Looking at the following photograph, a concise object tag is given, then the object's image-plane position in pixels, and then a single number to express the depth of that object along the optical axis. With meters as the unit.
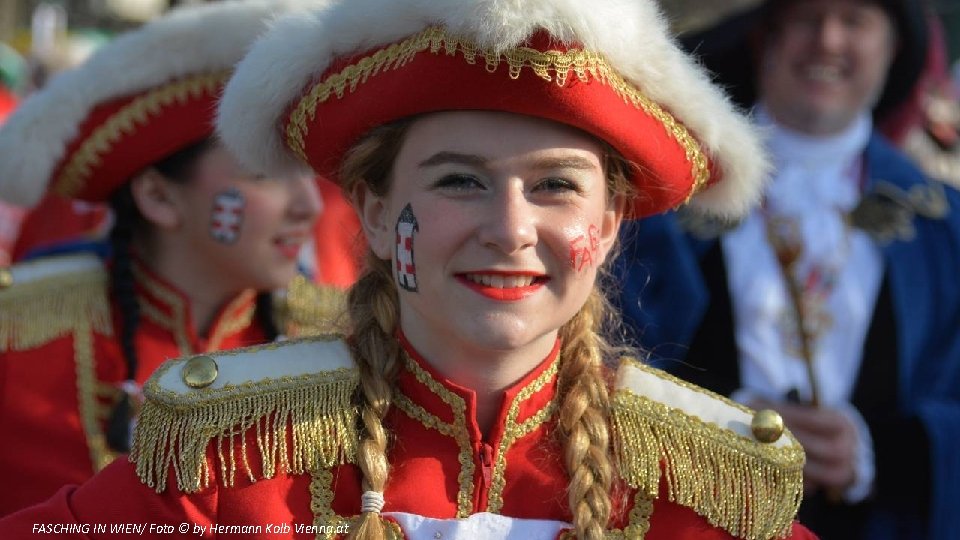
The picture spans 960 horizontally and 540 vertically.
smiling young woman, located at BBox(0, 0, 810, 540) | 4.34
